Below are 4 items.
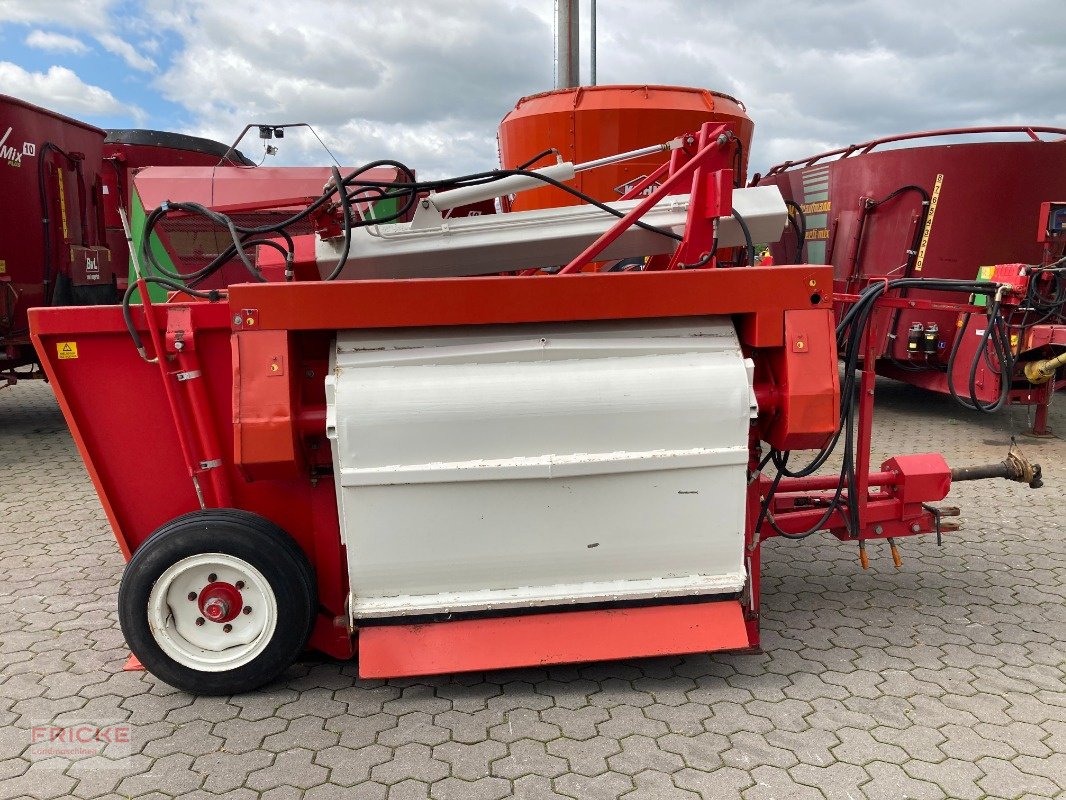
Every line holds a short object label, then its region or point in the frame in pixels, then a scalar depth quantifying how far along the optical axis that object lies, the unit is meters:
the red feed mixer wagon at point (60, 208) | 6.63
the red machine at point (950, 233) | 6.59
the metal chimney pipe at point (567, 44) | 9.96
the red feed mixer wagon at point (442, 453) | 2.54
